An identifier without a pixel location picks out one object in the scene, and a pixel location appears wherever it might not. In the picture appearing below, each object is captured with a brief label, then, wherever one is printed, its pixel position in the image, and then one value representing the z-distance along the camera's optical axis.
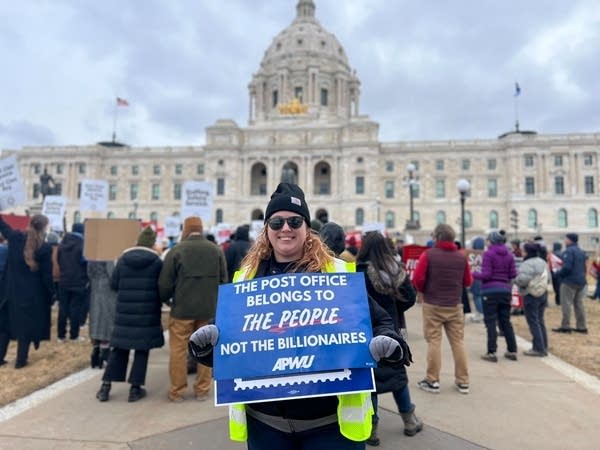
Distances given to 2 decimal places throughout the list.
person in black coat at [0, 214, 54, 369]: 6.37
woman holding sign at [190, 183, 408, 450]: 1.98
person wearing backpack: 7.21
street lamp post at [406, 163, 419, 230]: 29.73
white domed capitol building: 55.00
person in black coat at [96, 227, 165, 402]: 5.02
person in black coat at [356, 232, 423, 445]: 3.99
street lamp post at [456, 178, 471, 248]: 16.11
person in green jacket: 5.04
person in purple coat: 6.80
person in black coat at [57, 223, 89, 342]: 7.95
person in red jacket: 5.25
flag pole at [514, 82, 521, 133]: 51.34
